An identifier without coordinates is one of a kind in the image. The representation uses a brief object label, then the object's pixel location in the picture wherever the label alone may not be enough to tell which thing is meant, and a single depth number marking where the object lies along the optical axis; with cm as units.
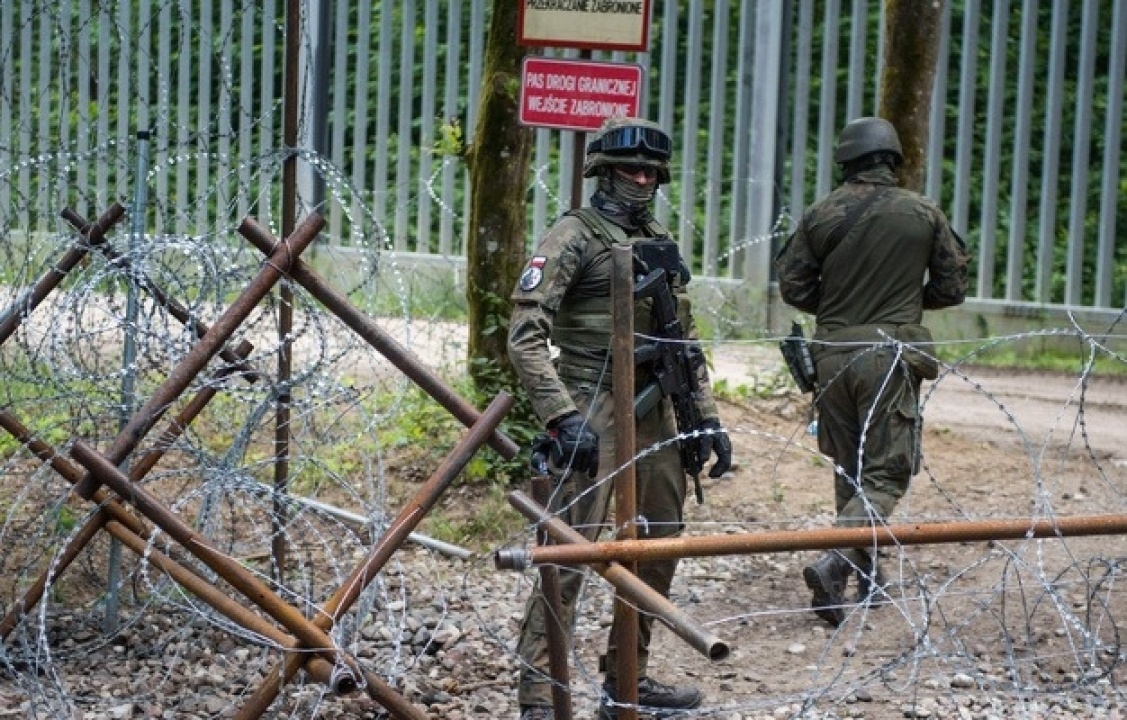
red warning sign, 1250
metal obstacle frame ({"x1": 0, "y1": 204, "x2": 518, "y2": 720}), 782
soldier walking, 1181
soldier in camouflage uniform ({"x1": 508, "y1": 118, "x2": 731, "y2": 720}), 920
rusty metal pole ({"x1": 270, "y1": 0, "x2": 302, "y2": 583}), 1052
